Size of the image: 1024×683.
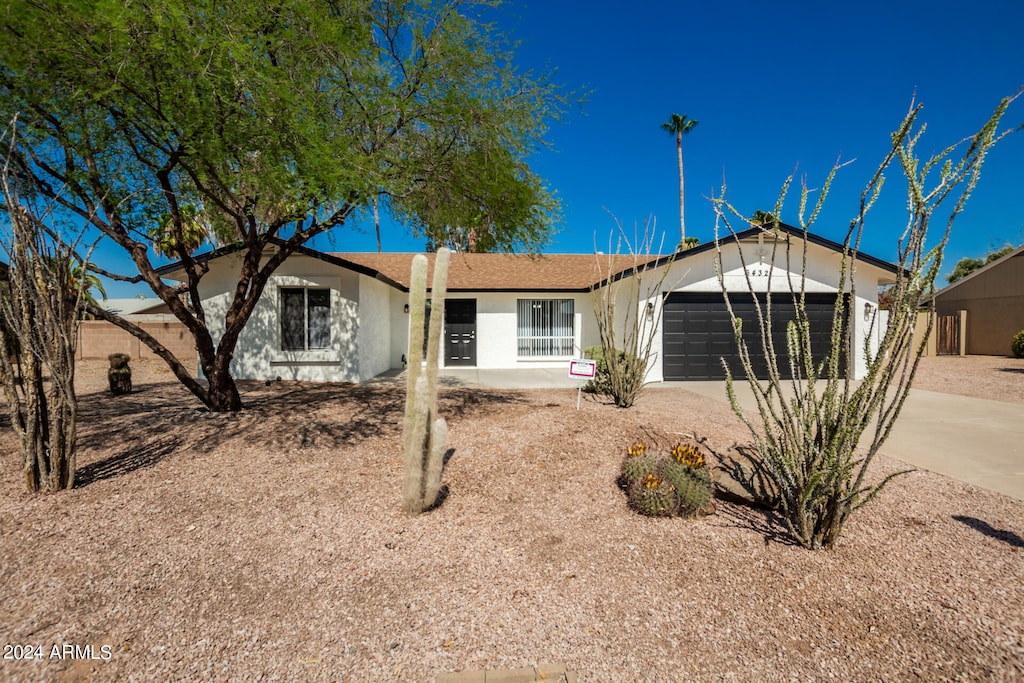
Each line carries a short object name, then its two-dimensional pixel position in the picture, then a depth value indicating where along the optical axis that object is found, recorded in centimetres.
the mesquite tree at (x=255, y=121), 501
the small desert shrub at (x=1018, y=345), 1702
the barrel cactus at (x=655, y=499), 397
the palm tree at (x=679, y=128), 3344
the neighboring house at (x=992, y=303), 1817
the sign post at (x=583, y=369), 721
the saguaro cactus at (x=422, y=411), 387
